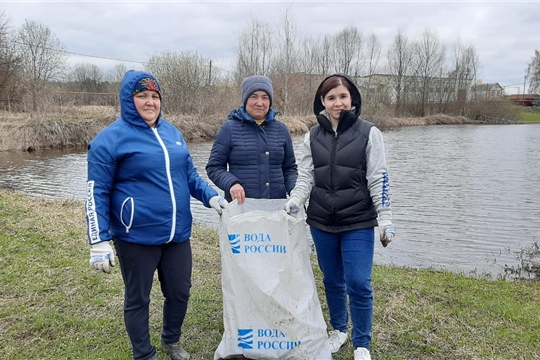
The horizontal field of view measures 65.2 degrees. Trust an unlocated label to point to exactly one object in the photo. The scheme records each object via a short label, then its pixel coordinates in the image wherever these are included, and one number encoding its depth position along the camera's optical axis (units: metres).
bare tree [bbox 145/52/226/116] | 31.95
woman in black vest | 2.76
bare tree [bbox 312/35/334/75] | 49.97
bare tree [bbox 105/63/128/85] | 53.63
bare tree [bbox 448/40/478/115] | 56.34
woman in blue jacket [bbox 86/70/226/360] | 2.46
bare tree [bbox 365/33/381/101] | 49.73
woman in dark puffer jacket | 3.20
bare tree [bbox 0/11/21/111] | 28.70
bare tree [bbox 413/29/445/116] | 56.56
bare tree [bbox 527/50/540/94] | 71.25
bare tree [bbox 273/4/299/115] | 38.53
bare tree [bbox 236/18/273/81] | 40.25
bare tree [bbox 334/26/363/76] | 54.62
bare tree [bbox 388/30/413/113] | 57.41
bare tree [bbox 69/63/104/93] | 52.72
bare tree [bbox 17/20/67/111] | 32.19
